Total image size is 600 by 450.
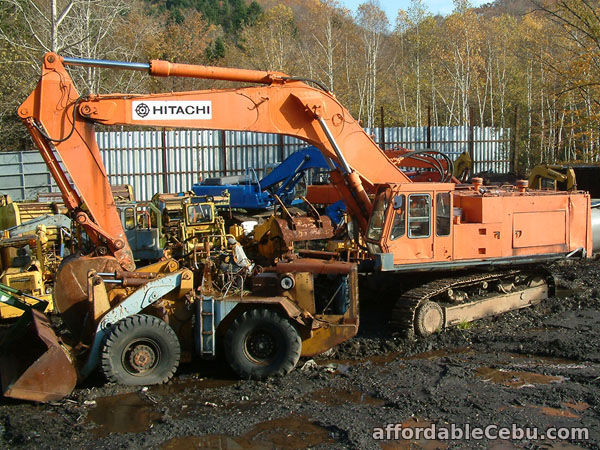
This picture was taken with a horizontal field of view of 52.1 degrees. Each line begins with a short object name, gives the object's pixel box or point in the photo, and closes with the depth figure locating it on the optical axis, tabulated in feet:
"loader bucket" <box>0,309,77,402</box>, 23.07
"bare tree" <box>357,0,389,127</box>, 120.26
